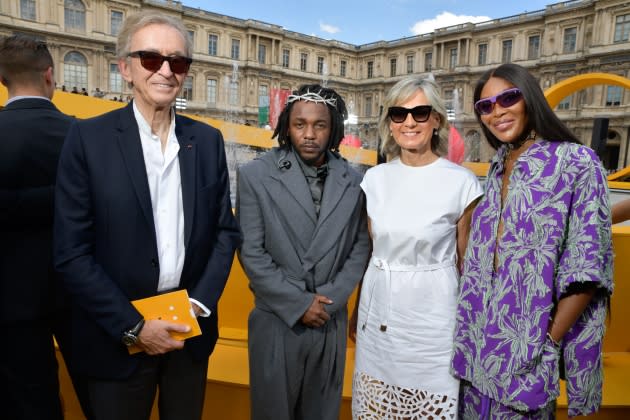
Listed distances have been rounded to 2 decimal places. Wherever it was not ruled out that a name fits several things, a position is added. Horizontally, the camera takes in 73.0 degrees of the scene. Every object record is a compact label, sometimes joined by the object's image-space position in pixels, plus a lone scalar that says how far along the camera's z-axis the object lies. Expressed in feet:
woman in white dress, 4.51
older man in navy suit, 3.76
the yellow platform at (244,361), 6.02
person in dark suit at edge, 4.70
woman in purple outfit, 3.61
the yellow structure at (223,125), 9.52
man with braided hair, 4.74
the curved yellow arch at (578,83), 16.37
